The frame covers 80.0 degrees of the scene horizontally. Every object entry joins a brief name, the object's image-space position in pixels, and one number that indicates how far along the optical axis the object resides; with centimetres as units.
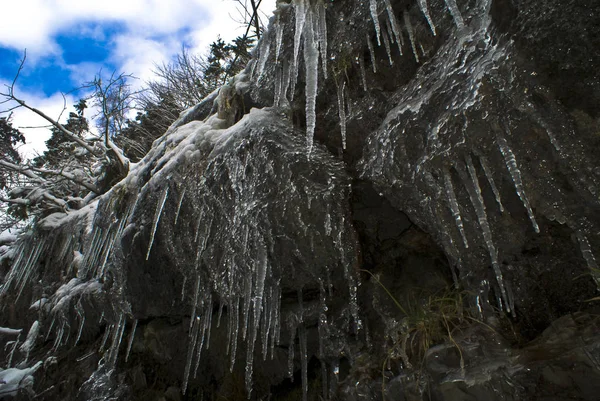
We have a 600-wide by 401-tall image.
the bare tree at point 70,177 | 599
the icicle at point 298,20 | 231
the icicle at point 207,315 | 300
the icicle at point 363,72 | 252
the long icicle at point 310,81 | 211
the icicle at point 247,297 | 255
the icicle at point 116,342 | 365
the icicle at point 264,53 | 301
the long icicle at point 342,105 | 233
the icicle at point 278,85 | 289
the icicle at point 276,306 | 261
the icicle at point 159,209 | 304
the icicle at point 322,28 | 241
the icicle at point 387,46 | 236
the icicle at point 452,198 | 178
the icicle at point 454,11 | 174
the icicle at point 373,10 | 208
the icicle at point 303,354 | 255
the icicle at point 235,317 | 273
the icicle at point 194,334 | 306
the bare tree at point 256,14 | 433
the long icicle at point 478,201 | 171
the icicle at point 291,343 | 266
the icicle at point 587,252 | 160
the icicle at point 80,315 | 423
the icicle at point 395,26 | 216
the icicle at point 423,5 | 187
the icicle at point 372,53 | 244
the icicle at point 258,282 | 239
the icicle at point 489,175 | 174
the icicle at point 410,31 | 227
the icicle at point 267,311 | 260
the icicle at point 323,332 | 262
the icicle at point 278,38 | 285
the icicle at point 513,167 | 159
